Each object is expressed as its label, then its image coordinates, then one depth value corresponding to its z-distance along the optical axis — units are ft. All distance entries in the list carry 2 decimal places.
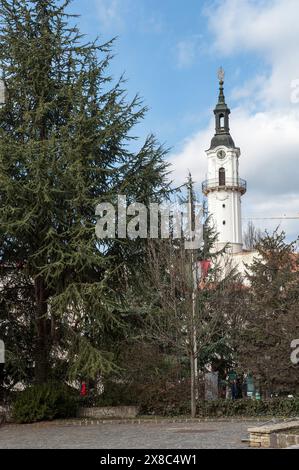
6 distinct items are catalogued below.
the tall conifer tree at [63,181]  64.39
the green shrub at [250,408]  67.10
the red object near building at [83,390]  72.74
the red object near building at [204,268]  80.18
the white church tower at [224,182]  240.73
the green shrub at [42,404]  64.18
